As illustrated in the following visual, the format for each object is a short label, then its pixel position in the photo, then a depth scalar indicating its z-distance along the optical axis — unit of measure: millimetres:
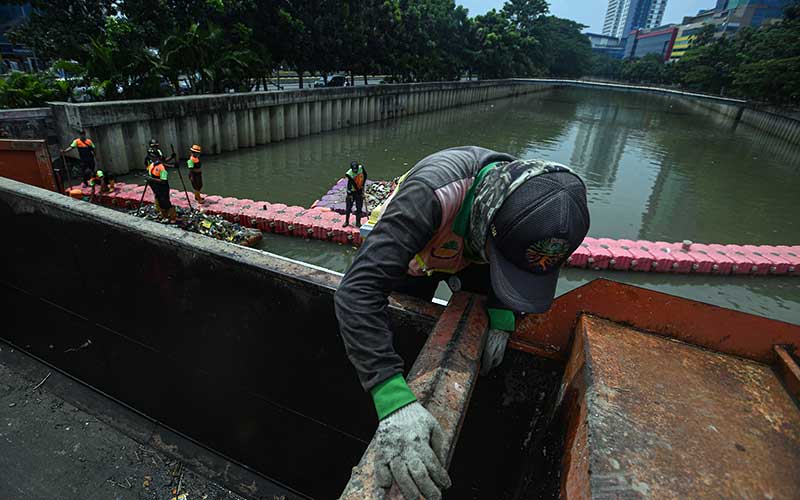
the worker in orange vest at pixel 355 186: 7422
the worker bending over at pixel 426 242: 1275
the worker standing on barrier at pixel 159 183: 6992
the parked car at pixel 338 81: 26781
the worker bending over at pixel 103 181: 8406
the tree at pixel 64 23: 13523
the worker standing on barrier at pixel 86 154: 8648
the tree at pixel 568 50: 79388
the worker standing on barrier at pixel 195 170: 8258
